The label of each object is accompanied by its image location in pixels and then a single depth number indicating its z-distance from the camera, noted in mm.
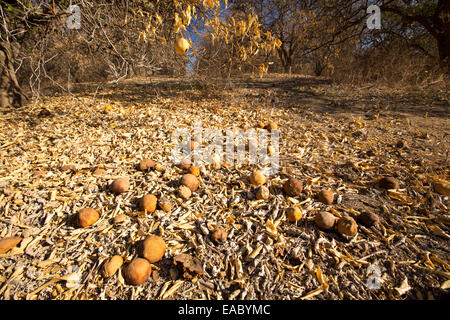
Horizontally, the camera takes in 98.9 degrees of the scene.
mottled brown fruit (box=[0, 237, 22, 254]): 1402
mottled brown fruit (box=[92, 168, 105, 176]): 2129
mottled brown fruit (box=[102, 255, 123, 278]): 1306
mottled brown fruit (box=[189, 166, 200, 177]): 2215
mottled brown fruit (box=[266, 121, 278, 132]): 3419
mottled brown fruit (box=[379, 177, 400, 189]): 2021
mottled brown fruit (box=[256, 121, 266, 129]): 3496
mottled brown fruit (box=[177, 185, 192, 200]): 1917
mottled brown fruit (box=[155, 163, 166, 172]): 2277
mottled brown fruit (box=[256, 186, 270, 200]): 1916
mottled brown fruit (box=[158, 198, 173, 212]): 1772
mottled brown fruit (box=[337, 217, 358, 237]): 1546
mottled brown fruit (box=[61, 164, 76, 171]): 2170
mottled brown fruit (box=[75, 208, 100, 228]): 1570
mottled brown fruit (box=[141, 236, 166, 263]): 1350
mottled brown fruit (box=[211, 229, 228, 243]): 1542
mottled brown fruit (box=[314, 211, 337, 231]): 1610
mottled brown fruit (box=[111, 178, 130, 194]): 1884
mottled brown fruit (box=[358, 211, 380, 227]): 1634
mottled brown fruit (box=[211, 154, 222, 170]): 2395
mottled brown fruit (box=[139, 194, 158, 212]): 1737
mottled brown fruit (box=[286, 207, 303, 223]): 1686
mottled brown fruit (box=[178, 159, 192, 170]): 2329
